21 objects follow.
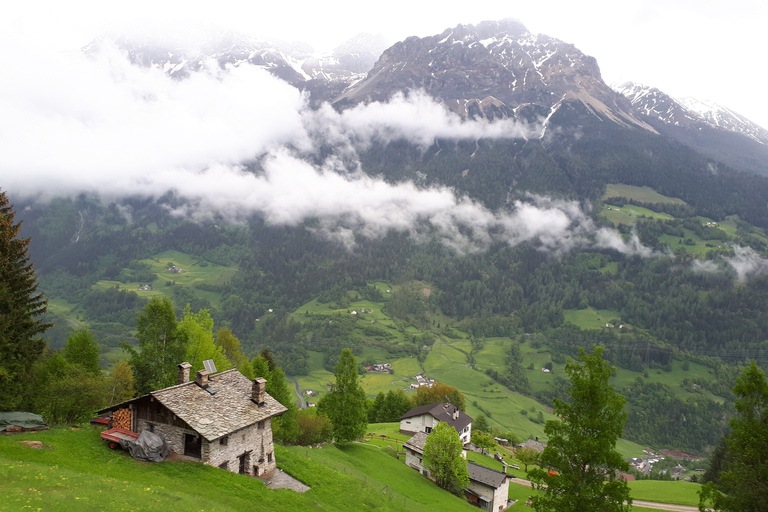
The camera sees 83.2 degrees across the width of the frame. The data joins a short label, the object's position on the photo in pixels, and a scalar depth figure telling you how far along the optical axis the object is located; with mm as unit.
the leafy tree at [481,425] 113819
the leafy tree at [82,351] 59844
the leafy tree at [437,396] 117356
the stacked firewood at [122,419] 38094
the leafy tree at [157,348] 54250
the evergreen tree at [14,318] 36844
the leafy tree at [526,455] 83312
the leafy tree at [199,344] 59688
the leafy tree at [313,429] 61938
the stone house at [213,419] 35406
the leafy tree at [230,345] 81688
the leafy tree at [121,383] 55912
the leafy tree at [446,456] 62688
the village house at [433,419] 92562
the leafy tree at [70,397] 42469
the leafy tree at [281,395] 58531
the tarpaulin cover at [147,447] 33938
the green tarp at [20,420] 34188
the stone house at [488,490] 66562
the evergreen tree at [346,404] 62812
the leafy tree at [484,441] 93062
